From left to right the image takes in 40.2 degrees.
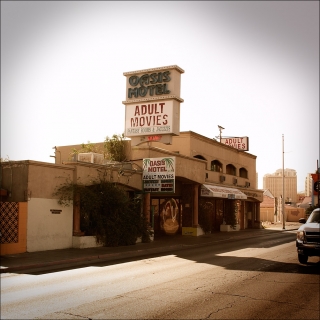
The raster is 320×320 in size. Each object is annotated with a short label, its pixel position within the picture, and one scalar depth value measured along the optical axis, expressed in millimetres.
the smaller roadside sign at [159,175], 24734
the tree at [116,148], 29334
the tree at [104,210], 20545
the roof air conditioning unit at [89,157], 24906
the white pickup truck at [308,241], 14469
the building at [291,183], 172375
